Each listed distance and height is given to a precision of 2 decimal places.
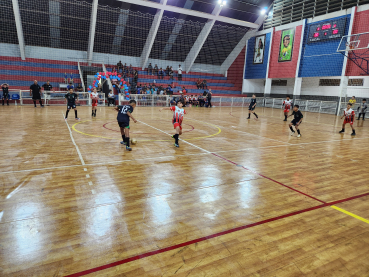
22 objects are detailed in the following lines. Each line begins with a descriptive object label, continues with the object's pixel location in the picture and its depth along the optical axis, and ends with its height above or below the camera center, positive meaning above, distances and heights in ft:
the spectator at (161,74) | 91.66 +7.34
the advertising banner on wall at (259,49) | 92.68 +18.60
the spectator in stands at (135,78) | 81.20 +4.79
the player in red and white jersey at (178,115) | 24.90 -1.99
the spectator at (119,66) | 84.17 +8.76
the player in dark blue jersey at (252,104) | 47.68 -1.01
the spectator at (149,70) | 90.63 +8.53
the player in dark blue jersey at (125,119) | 22.43 -2.40
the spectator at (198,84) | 94.32 +4.49
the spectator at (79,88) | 69.72 +0.54
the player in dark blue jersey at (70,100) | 37.67 -1.57
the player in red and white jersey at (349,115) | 35.47 -1.62
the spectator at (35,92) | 55.02 -0.90
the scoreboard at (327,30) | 68.44 +20.66
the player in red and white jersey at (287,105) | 48.12 -0.88
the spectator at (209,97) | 79.77 -0.15
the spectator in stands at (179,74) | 94.79 +7.93
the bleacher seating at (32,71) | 69.62 +4.92
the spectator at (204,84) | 94.90 +4.64
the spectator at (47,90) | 62.62 -0.42
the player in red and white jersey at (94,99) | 42.60 -1.39
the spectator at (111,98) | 67.67 -1.71
